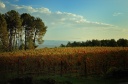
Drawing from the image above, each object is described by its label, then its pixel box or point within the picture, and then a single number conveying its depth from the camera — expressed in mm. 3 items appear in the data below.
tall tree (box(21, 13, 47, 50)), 81125
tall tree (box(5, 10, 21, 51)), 71875
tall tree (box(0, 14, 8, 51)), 64500
